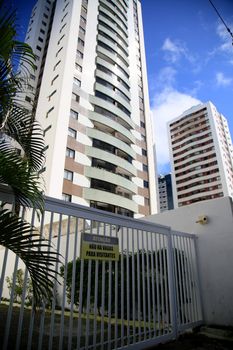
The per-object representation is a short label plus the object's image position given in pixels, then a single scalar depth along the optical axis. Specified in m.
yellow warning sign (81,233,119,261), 3.42
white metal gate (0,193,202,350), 3.23
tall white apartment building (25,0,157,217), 23.81
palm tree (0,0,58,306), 1.94
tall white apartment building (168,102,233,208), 61.69
